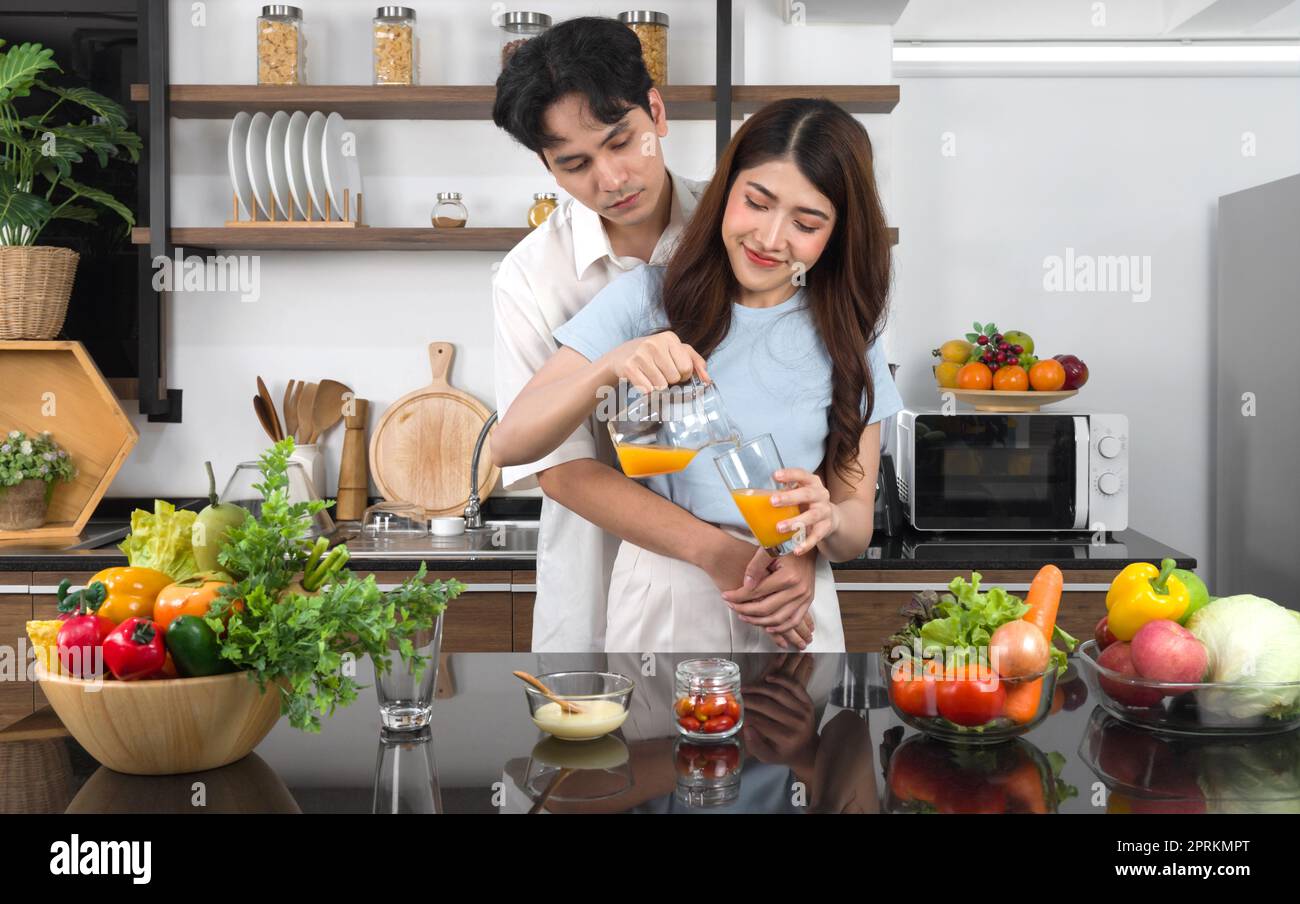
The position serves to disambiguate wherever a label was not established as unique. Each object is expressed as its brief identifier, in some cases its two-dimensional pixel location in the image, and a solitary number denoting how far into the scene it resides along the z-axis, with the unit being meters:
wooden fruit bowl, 2.99
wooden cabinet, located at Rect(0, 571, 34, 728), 2.72
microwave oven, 2.97
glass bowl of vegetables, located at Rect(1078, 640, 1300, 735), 1.18
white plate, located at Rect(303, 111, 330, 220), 3.09
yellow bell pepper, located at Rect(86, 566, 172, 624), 1.14
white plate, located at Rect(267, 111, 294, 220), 3.08
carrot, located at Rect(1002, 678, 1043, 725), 1.17
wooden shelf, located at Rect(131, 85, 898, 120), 3.02
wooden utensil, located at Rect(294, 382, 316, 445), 3.37
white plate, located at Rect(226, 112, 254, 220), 3.10
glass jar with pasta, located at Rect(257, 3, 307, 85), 3.11
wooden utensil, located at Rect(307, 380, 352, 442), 3.38
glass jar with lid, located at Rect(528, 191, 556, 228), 3.17
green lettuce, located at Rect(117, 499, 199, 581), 1.24
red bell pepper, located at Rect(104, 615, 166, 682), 1.07
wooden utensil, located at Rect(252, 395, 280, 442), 3.34
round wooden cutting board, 3.34
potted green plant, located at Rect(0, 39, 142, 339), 2.93
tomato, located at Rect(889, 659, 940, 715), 1.19
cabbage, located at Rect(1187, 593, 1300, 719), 1.18
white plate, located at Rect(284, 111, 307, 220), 3.08
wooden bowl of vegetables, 1.09
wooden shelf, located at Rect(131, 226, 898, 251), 3.09
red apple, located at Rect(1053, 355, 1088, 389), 3.00
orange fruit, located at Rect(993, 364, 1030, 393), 2.99
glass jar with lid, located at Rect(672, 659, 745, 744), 1.23
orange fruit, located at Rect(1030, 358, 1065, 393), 2.98
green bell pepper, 1.09
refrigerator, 3.05
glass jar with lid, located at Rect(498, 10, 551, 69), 3.11
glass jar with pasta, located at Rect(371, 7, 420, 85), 3.12
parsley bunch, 1.10
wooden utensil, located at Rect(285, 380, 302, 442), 3.40
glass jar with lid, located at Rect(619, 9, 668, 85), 3.09
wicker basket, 2.97
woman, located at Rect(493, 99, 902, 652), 1.59
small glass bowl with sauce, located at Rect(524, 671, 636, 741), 1.24
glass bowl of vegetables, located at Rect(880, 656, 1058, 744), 1.17
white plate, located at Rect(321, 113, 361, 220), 3.14
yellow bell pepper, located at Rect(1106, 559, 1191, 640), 1.26
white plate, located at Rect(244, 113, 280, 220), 3.09
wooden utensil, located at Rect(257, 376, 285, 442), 3.34
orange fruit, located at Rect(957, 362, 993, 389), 3.02
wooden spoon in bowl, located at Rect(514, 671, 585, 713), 1.24
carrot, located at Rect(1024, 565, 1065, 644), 1.27
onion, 1.17
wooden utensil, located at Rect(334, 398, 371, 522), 3.32
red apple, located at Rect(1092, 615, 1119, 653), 1.34
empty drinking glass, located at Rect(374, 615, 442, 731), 1.23
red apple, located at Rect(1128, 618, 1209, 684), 1.19
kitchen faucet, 3.27
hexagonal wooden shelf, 3.23
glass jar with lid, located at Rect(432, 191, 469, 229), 3.19
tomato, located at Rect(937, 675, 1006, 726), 1.17
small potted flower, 2.98
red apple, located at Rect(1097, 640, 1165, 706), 1.23
